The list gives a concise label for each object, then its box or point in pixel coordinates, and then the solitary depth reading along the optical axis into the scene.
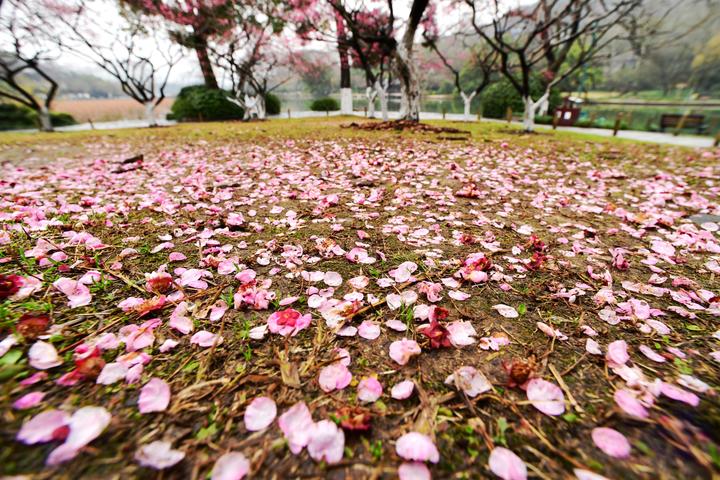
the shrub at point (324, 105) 18.92
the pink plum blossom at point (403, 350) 0.27
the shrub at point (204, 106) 13.50
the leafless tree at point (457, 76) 12.27
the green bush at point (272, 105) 16.78
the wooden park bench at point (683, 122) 9.36
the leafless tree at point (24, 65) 10.92
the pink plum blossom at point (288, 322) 0.30
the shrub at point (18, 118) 12.53
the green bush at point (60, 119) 13.30
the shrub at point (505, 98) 14.49
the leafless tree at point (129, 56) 11.50
